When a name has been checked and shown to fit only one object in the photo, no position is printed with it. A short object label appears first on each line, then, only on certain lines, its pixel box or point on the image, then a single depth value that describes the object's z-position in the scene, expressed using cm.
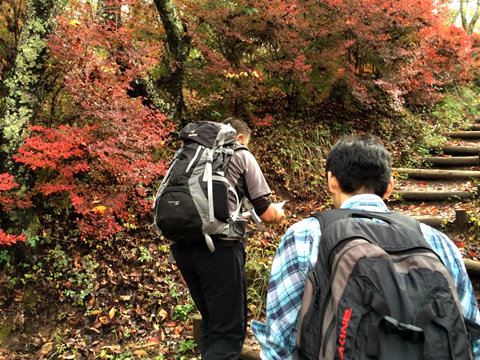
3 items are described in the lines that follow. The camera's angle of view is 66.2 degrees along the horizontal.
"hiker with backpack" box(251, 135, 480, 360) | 123
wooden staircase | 525
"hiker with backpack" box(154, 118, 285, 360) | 246
